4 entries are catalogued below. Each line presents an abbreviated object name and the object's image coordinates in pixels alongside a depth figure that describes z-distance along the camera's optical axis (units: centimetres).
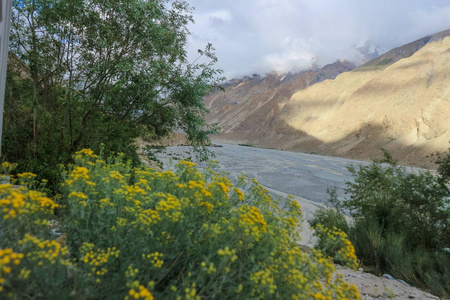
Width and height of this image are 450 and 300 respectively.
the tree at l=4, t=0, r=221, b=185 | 594
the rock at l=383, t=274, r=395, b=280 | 591
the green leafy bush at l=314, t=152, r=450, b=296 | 591
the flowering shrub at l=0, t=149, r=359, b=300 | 167
